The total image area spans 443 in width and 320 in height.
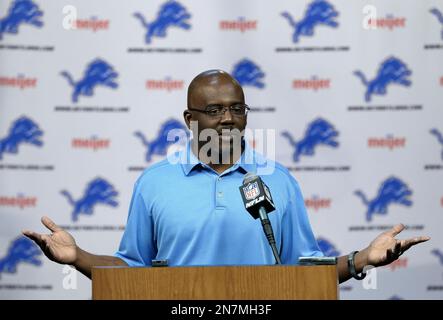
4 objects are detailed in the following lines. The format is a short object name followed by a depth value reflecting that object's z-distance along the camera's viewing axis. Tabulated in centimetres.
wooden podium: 479
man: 675
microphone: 540
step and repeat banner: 1110
